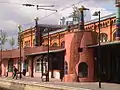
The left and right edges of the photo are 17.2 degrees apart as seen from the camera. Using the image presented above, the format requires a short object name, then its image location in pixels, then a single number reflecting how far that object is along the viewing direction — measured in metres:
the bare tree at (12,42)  103.69
